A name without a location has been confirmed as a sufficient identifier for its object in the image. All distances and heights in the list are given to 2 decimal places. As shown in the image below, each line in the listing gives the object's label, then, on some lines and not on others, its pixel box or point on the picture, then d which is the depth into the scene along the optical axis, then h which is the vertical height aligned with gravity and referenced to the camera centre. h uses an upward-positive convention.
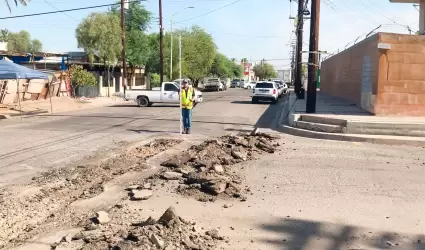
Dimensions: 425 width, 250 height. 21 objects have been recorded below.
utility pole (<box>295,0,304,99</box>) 35.06 +3.02
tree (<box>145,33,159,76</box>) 59.61 +1.90
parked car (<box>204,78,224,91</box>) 70.19 -1.19
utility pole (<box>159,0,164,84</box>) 41.47 +3.17
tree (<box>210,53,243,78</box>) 96.81 +2.15
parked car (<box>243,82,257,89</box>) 87.78 -1.46
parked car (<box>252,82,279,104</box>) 35.69 -1.10
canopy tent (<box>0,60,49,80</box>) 20.09 +0.13
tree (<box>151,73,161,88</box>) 65.10 -0.51
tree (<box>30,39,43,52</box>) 114.64 +7.51
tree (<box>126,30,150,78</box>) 50.91 +2.85
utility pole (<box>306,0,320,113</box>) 19.08 +0.84
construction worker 15.98 -0.91
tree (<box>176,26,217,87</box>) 70.50 +3.53
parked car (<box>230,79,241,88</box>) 97.38 -1.25
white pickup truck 30.59 -1.21
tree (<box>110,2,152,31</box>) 52.72 +6.56
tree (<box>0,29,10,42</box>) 111.46 +10.15
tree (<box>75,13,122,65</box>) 41.38 +3.45
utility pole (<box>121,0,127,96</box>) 37.59 +2.49
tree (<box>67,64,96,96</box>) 36.31 -0.03
